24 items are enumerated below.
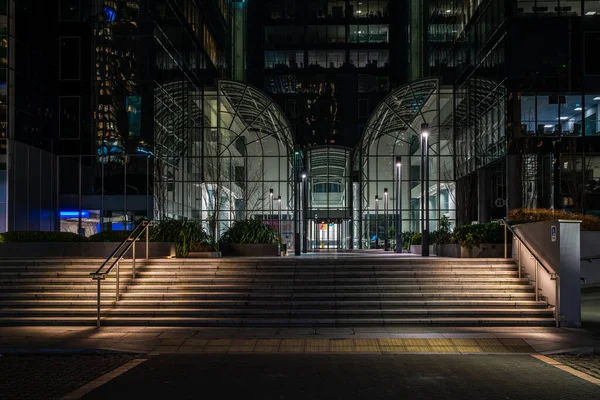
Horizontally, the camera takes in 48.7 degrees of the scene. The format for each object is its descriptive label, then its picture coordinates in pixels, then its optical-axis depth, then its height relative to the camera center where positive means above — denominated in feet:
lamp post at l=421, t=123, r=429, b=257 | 75.41 -1.24
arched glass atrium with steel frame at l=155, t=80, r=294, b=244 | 143.84 +12.83
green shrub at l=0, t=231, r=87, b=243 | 69.56 -2.52
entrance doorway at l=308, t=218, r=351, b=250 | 164.70 -5.14
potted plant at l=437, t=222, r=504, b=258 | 63.57 -2.83
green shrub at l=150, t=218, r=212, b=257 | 69.62 -2.21
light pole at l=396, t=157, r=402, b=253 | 109.93 -0.88
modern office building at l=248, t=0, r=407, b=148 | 243.81 +62.42
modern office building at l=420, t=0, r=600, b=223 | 107.04 +18.15
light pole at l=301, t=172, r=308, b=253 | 110.93 +2.26
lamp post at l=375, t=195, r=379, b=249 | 154.73 -2.18
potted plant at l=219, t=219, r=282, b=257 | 78.07 -3.27
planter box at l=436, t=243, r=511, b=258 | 63.46 -3.75
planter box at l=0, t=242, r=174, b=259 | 66.13 -3.70
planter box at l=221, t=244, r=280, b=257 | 77.97 -4.25
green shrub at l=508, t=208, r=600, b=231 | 68.08 -0.47
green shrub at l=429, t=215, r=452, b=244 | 75.92 -2.99
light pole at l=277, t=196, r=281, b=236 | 148.66 +0.90
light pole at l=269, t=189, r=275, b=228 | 150.00 +3.99
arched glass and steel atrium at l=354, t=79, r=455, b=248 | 147.64 +12.82
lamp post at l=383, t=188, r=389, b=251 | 143.95 +2.28
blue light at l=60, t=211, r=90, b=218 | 121.29 -0.13
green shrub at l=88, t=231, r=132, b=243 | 70.74 -2.49
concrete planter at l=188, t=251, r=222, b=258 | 71.97 -4.47
